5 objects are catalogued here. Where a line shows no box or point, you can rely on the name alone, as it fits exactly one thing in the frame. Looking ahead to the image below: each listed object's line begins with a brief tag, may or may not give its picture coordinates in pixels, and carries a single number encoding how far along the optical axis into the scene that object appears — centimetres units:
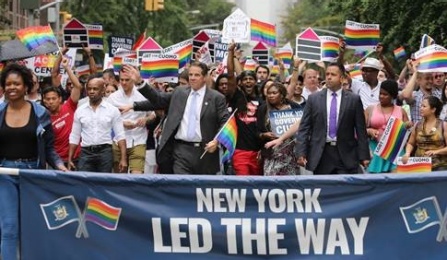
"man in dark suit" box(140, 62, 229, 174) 1184
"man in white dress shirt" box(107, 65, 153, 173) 1375
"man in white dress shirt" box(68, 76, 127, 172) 1277
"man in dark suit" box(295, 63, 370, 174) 1141
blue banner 860
